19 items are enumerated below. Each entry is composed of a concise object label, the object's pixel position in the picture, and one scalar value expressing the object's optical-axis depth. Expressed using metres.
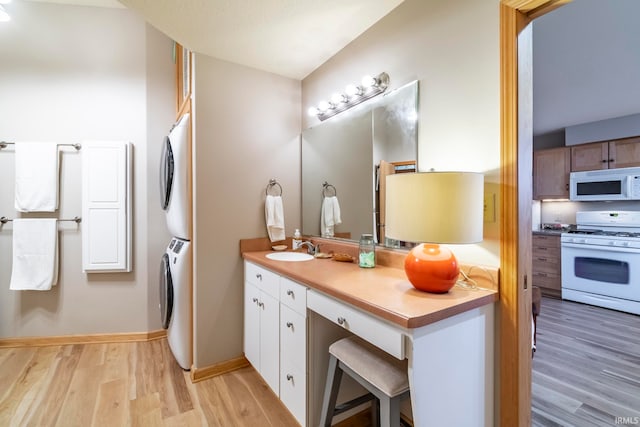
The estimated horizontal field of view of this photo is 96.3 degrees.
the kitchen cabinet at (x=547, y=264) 3.99
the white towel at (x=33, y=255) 2.45
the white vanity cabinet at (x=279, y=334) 1.46
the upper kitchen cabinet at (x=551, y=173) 4.16
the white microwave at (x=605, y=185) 3.50
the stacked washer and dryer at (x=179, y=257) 2.08
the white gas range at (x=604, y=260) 3.30
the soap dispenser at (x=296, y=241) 2.32
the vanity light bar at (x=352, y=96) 1.70
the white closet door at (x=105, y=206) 2.53
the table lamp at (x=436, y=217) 1.07
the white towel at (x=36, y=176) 2.43
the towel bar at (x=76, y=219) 2.57
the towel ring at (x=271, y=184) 2.30
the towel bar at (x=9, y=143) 2.46
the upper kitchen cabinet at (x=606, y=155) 3.58
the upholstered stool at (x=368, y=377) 1.10
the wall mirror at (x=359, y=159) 1.58
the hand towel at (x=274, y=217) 2.24
